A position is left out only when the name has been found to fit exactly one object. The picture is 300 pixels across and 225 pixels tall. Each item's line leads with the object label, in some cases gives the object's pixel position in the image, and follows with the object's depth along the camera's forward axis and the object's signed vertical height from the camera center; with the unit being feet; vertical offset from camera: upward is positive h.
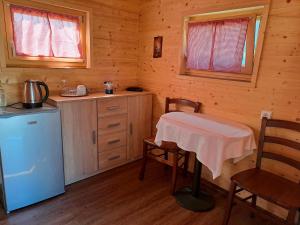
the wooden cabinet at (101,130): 7.70 -2.52
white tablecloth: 5.69 -1.82
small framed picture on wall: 9.63 +0.99
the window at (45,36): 7.28 +1.01
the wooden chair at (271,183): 4.86 -2.72
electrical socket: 6.56 -1.18
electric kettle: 6.73 -0.98
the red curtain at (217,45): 7.22 +0.99
